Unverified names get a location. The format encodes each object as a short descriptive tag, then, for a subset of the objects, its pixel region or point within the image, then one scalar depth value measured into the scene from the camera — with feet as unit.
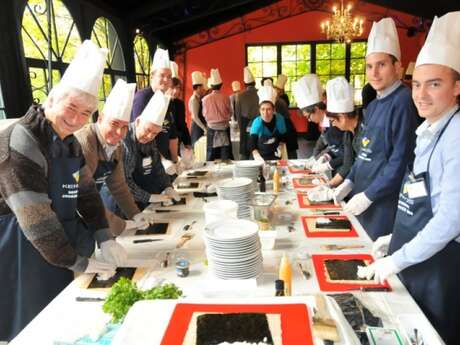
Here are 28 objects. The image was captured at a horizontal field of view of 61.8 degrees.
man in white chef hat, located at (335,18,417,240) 6.68
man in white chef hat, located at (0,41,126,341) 4.34
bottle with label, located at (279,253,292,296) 4.13
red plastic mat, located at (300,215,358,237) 5.86
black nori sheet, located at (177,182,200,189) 9.55
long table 3.58
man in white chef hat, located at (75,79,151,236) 6.40
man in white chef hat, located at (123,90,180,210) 7.95
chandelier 22.99
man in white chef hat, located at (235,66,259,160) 18.20
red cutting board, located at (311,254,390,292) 4.31
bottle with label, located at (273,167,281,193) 8.69
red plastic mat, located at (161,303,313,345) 2.26
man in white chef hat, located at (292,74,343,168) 10.27
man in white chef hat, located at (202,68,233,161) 18.67
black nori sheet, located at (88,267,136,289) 4.62
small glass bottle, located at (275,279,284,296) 3.51
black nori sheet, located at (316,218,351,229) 6.13
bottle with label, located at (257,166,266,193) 8.64
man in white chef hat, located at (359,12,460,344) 4.17
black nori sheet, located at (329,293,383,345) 3.44
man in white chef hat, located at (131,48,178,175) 10.48
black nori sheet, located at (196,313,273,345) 2.22
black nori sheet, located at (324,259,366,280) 4.53
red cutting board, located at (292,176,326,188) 9.05
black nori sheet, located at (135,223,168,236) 6.34
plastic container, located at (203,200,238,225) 5.41
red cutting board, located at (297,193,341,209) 7.37
